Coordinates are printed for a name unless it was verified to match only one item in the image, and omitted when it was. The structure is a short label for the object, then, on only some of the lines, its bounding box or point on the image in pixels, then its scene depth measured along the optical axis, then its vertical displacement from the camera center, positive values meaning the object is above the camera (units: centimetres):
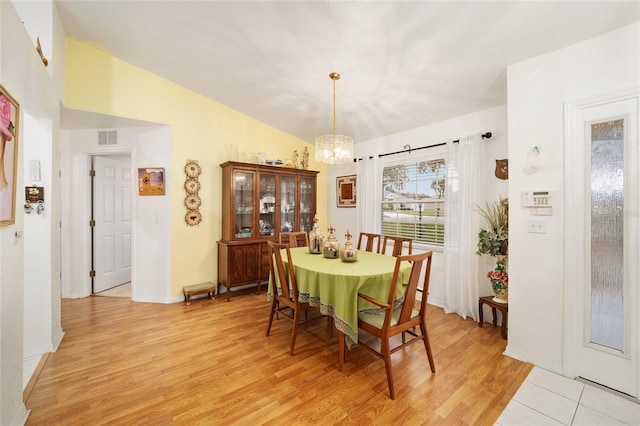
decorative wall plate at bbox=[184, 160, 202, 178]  360 +60
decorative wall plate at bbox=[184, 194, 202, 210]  362 +15
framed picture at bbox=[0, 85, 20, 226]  138 +32
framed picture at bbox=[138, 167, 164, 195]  350 +43
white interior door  384 -15
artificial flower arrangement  260 -33
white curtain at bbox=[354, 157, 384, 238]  405 +30
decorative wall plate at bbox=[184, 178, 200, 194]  360 +37
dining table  196 -58
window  347 +19
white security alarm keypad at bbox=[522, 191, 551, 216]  210 +9
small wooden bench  348 -104
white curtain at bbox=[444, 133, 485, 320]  297 -13
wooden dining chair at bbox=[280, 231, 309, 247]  339 -36
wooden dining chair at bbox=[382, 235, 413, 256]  283 -35
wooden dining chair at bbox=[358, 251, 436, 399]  179 -78
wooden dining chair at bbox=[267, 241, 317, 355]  228 -71
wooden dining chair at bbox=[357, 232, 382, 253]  322 -36
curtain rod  288 +87
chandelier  265 +65
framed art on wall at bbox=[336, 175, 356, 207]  455 +39
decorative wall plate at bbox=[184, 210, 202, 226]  363 -7
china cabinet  367 -3
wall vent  354 +102
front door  179 -20
